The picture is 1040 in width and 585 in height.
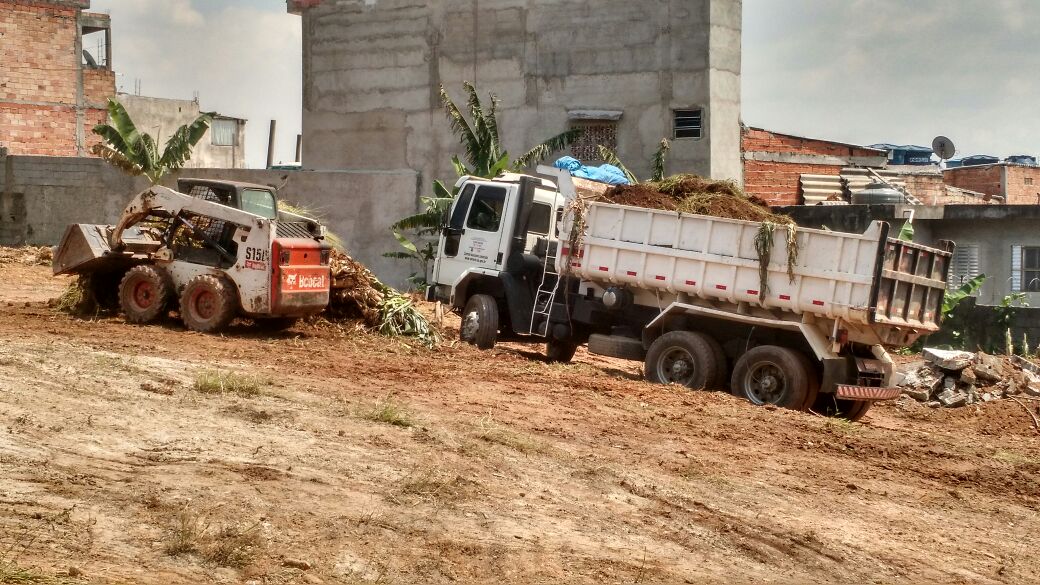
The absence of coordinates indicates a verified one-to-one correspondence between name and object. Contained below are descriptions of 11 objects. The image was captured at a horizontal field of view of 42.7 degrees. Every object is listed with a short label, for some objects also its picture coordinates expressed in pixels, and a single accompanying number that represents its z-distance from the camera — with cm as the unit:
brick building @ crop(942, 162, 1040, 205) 3953
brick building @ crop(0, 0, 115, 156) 4719
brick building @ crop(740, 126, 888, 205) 2945
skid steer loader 1669
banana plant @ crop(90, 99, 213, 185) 2905
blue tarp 2022
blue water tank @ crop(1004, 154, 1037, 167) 4652
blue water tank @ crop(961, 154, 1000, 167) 4806
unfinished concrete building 2816
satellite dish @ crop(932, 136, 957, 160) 3500
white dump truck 1482
